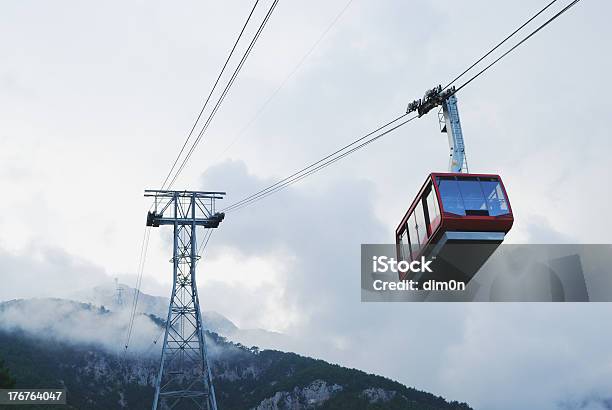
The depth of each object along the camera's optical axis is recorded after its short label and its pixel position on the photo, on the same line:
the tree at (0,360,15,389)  55.28
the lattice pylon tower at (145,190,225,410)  35.62
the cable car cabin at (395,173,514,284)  19.58
